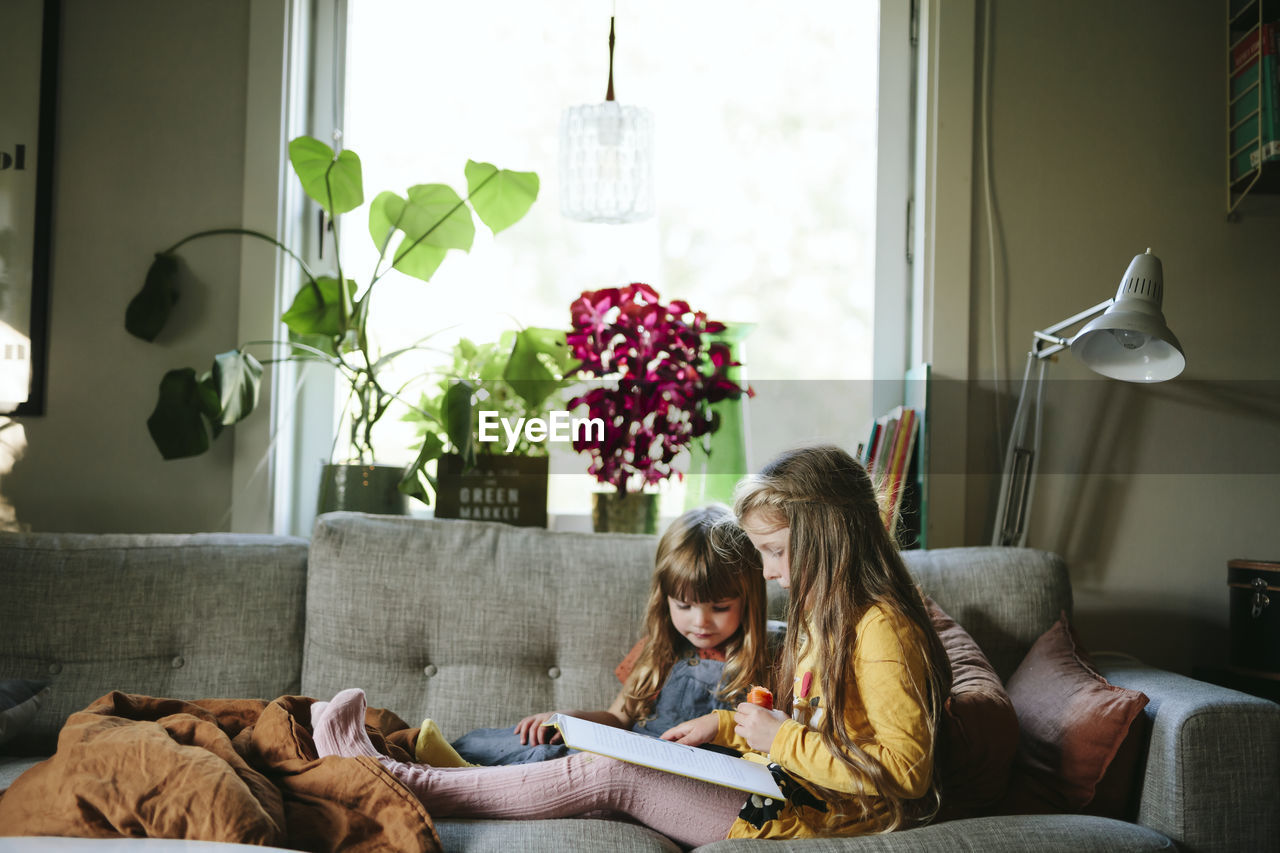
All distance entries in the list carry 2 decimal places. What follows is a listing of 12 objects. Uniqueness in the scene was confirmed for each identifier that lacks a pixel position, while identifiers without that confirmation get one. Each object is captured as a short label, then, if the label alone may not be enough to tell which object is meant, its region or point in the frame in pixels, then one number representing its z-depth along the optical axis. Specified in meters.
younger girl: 1.55
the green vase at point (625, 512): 2.05
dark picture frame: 2.20
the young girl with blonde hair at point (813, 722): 1.19
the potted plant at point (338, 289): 2.01
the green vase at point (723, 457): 2.20
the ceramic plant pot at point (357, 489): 2.03
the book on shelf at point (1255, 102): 1.95
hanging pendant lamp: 2.09
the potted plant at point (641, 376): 1.99
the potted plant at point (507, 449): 2.05
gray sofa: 1.69
